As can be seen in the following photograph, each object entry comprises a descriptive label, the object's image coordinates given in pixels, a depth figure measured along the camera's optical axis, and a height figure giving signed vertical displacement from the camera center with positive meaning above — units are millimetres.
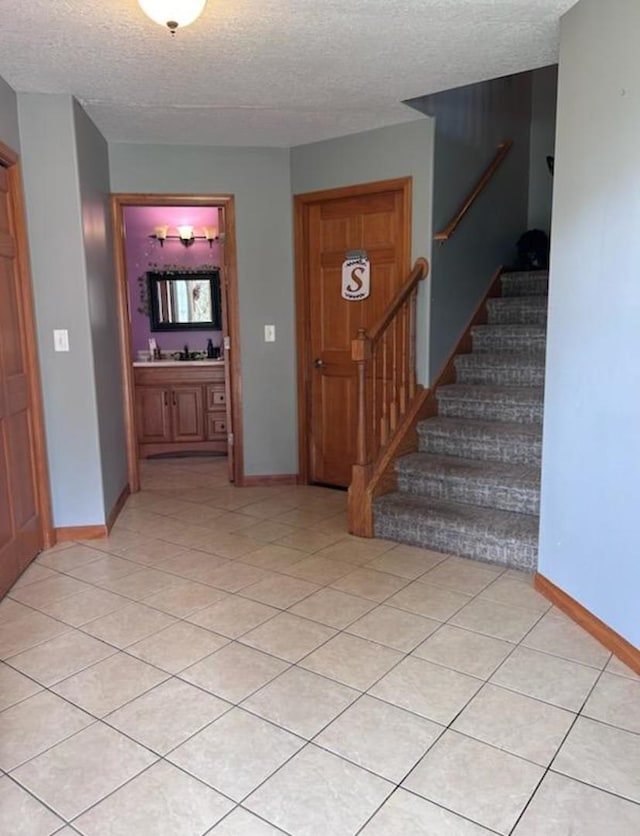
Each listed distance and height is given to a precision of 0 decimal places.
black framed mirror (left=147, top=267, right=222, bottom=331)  6043 +219
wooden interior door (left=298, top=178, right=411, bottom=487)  4031 +180
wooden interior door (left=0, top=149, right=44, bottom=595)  2918 -453
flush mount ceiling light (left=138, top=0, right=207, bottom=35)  2006 +1002
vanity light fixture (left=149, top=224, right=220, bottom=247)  5930 +831
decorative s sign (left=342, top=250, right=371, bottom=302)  4172 +291
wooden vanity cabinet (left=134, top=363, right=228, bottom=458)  5590 -760
